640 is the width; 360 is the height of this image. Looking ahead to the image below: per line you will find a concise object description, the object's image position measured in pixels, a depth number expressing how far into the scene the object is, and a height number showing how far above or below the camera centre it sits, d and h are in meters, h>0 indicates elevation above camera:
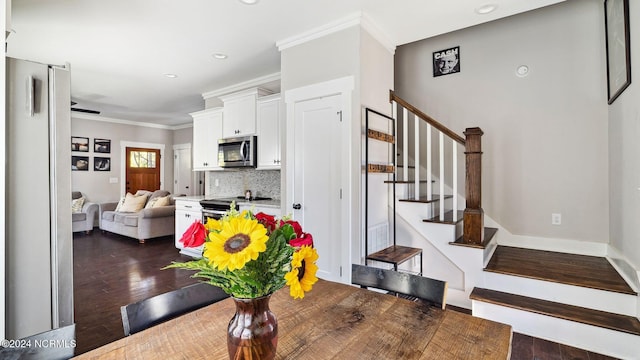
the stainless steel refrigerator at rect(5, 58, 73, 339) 1.77 -0.11
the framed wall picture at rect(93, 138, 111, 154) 7.43 +0.86
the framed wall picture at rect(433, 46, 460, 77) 3.86 +1.49
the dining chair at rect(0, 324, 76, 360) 0.89 -0.49
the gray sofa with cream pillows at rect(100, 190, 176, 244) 5.75 -0.79
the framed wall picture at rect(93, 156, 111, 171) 7.42 +0.41
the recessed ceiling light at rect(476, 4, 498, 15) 2.70 +1.50
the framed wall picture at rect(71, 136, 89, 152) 7.05 +0.86
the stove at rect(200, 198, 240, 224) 4.30 -0.38
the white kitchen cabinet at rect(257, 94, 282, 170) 4.21 +0.67
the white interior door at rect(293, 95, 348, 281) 2.93 +0.03
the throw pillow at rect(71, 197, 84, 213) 6.64 -0.50
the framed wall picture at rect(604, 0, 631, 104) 2.30 +1.08
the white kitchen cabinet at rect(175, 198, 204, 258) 4.79 -0.54
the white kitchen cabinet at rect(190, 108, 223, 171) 5.10 +0.73
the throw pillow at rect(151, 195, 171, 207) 6.13 -0.41
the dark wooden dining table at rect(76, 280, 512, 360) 0.93 -0.52
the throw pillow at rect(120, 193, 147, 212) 6.40 -0.46
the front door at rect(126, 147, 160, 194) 8.03 +0.31
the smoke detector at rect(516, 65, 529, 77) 3.41 +1.19
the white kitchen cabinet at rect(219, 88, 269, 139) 4.46 +1.01
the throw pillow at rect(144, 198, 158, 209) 6.22 -0.45
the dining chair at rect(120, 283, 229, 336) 1.12 -0.50
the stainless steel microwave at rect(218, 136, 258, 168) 4.47 +0.42
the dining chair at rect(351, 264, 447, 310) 1.35 -0.49
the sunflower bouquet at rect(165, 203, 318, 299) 0.75 -0.19
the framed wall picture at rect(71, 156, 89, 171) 7.05 +0.41
